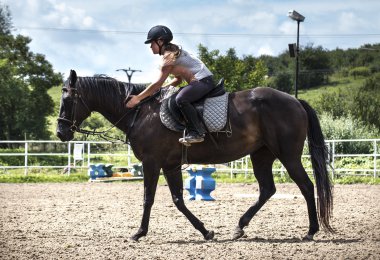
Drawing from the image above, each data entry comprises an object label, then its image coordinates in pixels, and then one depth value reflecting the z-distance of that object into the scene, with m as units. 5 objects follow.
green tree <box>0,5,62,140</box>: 51.53
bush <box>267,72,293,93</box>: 84.06
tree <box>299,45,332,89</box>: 93.12
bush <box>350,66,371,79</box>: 91.38
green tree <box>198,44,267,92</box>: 59.22
